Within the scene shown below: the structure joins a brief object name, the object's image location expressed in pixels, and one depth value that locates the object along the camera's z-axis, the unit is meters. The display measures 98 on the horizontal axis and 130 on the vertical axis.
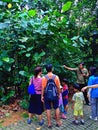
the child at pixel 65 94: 7.09
